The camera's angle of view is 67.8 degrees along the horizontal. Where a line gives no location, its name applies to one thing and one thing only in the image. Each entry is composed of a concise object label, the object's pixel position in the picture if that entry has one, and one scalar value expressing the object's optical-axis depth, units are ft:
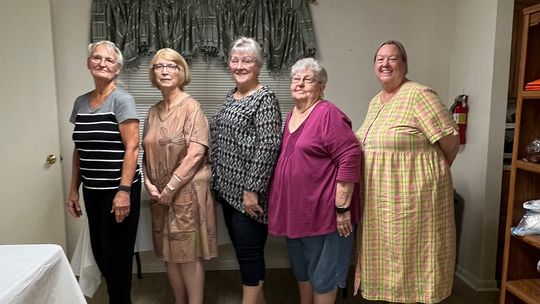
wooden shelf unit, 5.39
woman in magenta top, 5.39
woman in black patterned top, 5.67
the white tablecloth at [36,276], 3.54
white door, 7.58
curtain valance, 8.38
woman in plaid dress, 5.36
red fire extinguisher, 8.58
